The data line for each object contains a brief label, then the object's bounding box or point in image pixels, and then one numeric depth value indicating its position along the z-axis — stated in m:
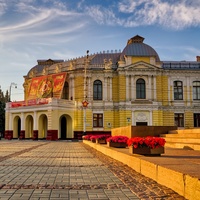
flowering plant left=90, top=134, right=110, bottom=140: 18.74
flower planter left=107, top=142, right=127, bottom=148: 13.02
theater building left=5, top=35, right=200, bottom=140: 37.08
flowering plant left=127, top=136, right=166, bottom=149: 7.98
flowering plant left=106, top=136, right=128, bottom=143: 12.93
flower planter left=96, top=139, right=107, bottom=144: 18.69
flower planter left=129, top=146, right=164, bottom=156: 8.14
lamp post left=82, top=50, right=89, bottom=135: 36.13
